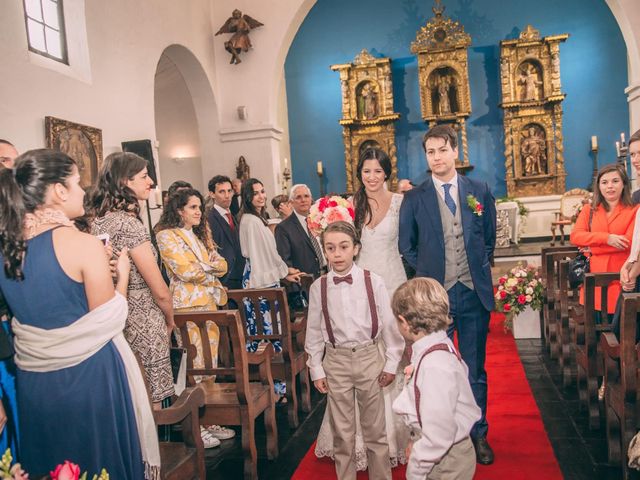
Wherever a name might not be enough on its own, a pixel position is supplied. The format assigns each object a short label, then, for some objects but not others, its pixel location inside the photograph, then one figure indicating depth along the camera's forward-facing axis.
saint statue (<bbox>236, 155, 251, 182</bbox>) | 9.95
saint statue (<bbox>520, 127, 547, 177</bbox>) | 12.59
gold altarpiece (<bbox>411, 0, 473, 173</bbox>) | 12.61
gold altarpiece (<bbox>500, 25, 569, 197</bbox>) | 12.45
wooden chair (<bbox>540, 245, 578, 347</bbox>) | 5.56
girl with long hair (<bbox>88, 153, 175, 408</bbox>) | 2.85
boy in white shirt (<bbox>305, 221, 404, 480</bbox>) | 2.89
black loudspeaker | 6.90
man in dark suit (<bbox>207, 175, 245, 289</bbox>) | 5.27
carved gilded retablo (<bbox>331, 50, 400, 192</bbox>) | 12.98
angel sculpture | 9.70
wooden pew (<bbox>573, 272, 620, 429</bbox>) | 3.59
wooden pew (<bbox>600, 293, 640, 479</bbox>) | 2.84
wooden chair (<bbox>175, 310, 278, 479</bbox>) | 3.27
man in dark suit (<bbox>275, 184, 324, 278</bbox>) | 5.03
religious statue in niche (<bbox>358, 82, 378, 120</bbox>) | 13.16
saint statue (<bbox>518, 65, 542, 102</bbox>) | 12.59
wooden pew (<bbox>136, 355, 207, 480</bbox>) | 2.50
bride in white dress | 3.33
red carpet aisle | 3.21
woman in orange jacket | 4.14
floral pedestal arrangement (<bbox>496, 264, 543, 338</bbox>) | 5.79
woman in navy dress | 2.01
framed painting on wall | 5.61
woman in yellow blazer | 3.72
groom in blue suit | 3.24
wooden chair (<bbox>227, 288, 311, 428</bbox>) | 4.12
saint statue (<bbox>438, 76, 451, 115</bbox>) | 12.84
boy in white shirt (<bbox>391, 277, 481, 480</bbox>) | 2.00
